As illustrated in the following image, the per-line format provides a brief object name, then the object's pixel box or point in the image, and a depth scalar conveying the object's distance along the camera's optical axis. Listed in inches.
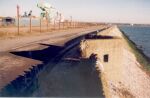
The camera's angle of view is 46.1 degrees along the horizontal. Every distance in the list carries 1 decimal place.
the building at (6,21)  1321.2
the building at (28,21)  1580.1
